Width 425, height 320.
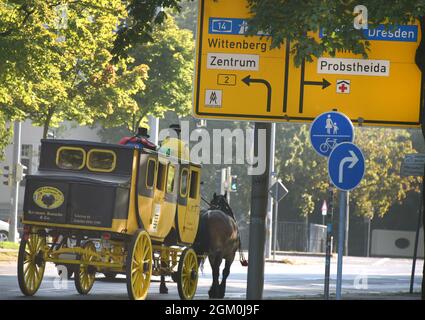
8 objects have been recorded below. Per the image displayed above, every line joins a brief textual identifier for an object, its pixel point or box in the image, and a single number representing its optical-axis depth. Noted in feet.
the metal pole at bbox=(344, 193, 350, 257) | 201.16
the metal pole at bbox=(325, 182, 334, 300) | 74.18
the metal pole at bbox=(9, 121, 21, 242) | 135.03
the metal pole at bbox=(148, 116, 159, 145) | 138.41
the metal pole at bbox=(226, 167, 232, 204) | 163.99
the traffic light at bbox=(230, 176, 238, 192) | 156.92
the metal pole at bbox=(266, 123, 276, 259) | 155.53
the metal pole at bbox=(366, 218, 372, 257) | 224.94
